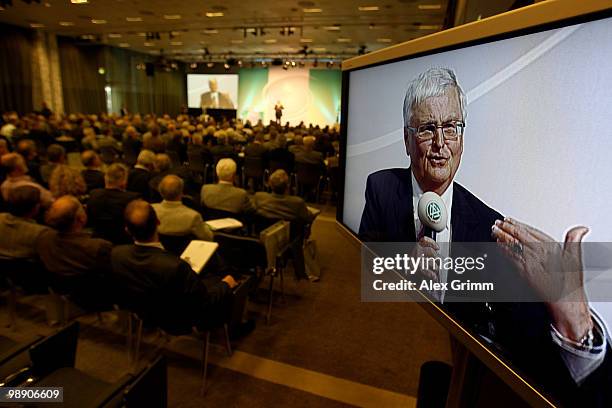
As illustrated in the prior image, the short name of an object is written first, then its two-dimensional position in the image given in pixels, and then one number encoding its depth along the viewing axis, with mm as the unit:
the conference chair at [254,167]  6677
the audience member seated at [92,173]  4109
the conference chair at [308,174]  6262
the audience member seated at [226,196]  3680
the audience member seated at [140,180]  4281
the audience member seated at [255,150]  6867
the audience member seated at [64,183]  3365
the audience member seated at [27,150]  5051
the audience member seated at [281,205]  3498
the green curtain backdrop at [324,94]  18797
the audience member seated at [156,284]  1971
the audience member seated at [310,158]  6360
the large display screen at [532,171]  521
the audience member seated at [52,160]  4359
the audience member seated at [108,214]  3229
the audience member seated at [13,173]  3564
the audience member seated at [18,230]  2539
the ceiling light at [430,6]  8312
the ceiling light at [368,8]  8711
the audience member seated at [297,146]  7007
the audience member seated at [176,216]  2826
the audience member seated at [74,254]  2312
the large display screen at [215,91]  20984
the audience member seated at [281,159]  6672
